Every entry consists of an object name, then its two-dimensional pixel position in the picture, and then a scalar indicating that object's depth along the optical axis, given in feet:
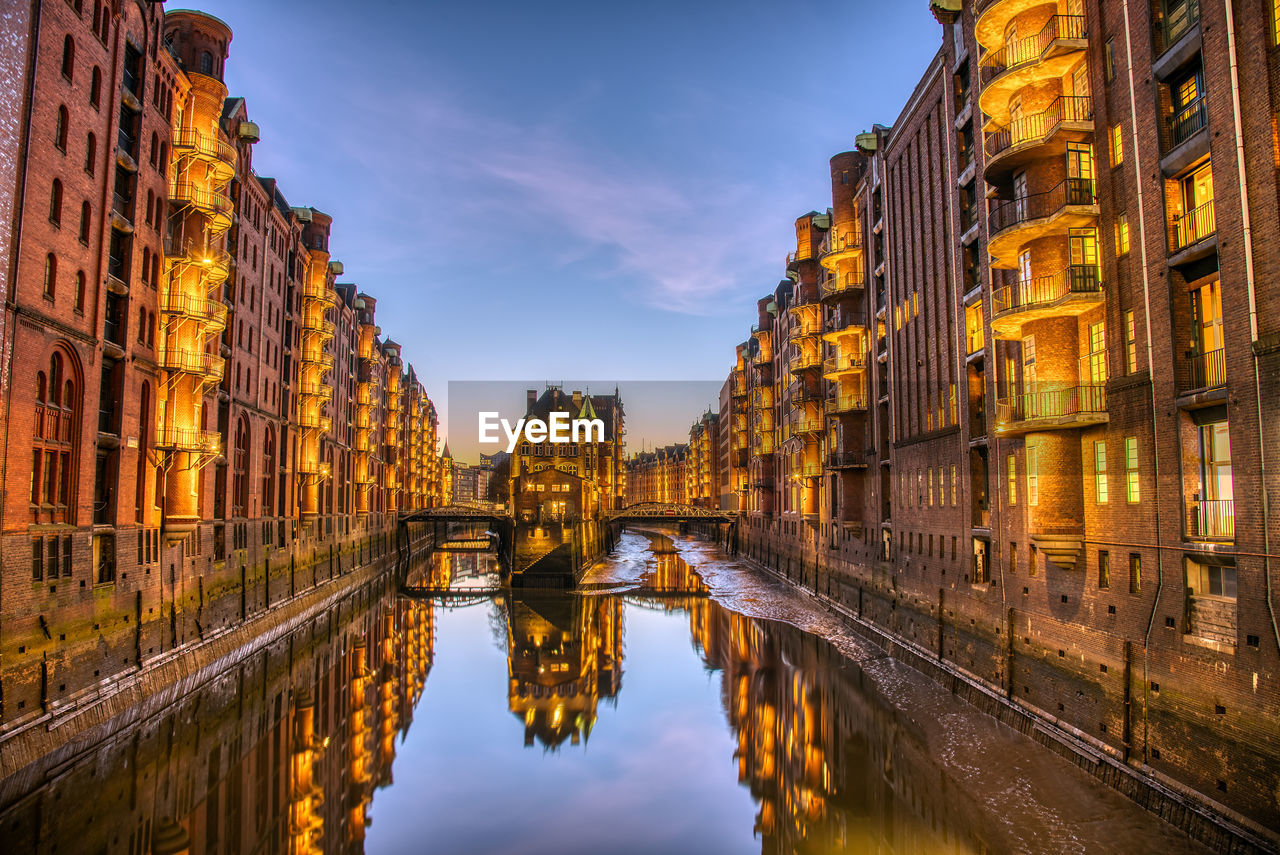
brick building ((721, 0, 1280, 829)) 43.32
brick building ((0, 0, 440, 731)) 61.46
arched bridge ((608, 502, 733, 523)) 246.68
